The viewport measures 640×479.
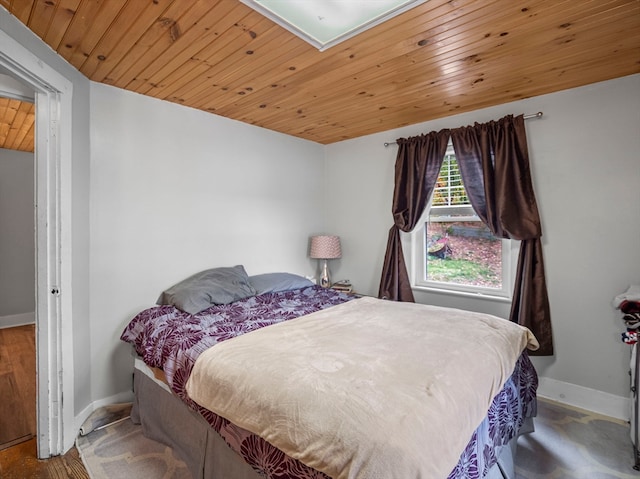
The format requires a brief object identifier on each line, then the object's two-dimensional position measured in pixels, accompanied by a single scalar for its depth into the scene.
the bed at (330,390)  0.95
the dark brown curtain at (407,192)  2.98
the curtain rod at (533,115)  2.45
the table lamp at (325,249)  3.53
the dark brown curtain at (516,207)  2.45
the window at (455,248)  2.80
